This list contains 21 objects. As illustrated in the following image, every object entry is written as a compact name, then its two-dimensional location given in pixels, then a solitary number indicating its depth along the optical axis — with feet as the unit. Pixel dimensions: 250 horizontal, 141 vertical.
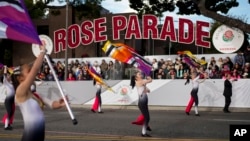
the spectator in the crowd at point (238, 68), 68.23
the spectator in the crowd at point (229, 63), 68.78
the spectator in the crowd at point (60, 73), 84.66
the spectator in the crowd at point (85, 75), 80.79
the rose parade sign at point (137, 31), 81.46
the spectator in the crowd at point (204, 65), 71.68
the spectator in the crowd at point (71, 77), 80.68
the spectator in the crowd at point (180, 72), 72.59
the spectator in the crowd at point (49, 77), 81.54
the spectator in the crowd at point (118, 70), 77.25
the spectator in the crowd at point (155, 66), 75.06
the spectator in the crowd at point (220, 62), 70.90
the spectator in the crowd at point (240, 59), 70.21
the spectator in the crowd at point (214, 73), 69.47
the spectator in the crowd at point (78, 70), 81.42
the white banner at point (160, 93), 66.80
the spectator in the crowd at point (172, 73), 72.13
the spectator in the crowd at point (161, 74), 73.26
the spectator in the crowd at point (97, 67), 77.42
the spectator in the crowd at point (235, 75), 66.18
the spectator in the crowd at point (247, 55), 70.05
